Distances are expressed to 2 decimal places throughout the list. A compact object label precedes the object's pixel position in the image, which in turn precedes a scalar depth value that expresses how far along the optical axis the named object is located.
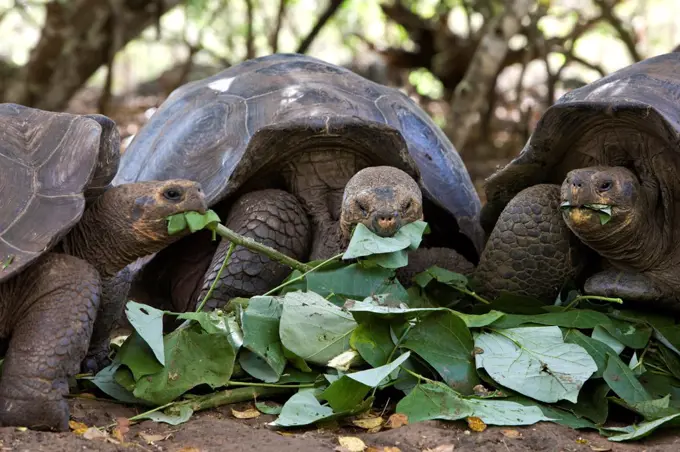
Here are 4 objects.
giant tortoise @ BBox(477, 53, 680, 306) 6.96
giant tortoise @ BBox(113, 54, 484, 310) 7.58
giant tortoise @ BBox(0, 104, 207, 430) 5.46
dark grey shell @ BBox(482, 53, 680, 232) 7.03
